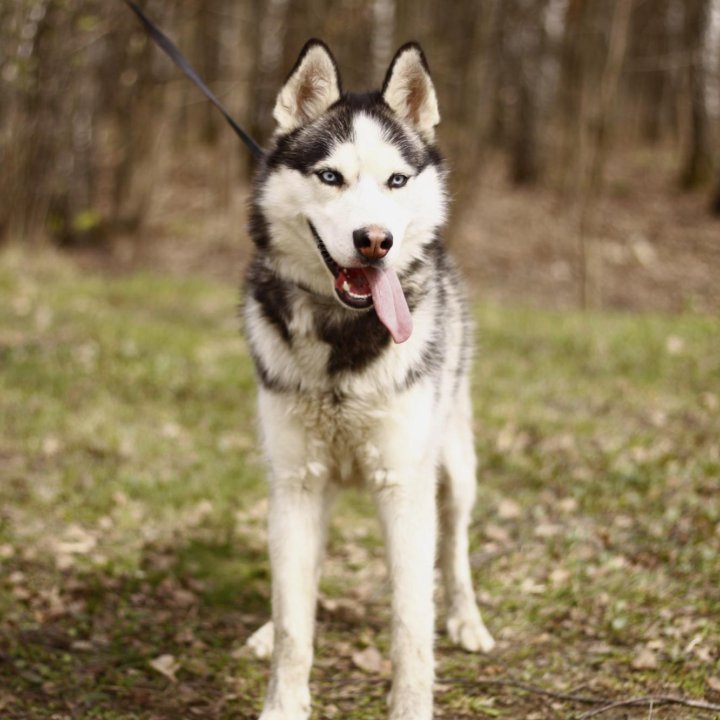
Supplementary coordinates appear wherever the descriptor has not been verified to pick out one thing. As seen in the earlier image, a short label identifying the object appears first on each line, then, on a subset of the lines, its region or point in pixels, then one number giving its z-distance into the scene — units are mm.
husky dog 3020
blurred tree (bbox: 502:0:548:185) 17594
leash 3816
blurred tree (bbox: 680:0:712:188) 14742
